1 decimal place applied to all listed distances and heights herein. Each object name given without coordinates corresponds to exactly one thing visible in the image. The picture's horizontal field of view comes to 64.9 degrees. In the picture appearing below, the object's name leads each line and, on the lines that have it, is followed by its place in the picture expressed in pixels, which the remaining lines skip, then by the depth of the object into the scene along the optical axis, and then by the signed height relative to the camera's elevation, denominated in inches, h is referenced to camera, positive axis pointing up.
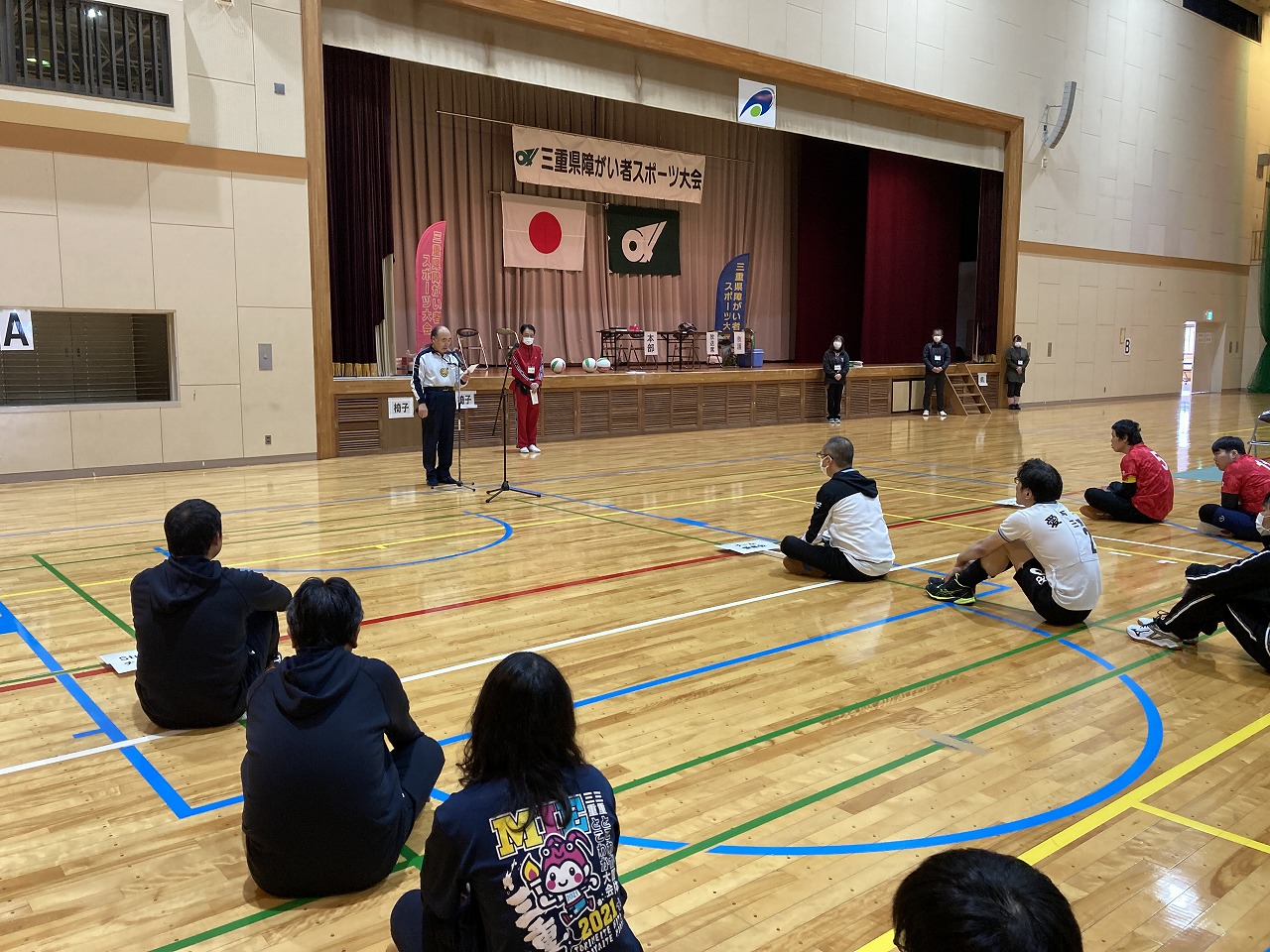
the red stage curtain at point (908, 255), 820.6 +95.2
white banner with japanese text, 690.2 +144.9
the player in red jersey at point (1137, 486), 310.5 -36.8
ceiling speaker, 812.0 +201.3
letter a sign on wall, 394.6 +12.1
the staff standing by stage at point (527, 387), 489.5 -11.1
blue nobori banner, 794.8 +56.1
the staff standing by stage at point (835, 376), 705.0 -6.6
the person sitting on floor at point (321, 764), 100.0 -40.2
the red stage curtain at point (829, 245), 872.3 +106.7
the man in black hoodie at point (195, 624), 141.3 -37.4
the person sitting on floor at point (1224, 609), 170.2 -42.4
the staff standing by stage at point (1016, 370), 818.8 -1.8
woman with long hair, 72.6 -35.0
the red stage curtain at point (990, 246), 821.2 +100.0
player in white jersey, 198.5 -36.5
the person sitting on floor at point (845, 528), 237.0 -38.6
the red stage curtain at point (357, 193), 506.3 +87.7
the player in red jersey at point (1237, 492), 292.8 -36.3
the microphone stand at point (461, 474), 394.9 -46.3
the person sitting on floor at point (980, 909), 42.9 -23.7
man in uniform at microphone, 388.8 -12.4
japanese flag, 717.3 +96.1
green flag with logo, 772.0 +98.1
